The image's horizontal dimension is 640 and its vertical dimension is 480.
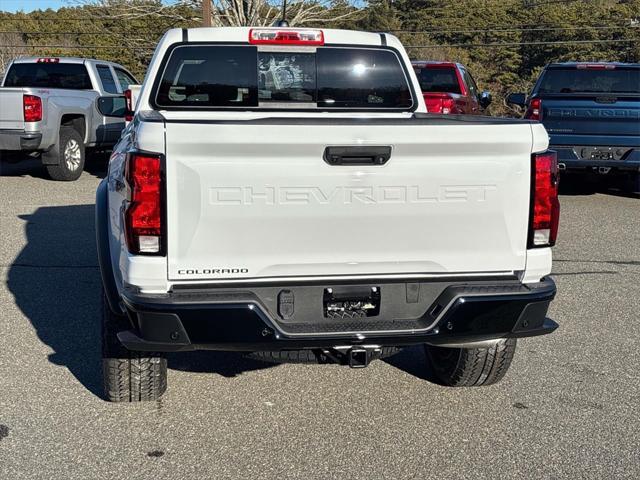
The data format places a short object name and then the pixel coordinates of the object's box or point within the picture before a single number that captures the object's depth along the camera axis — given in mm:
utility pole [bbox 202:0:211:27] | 24623
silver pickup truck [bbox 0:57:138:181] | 11812
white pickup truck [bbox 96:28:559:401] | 3303
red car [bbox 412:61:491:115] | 13211
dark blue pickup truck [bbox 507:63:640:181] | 10781
